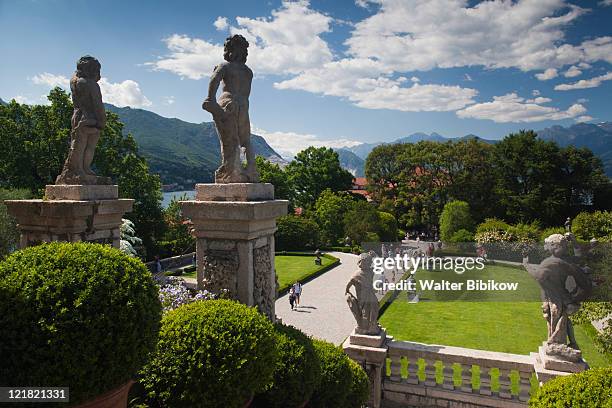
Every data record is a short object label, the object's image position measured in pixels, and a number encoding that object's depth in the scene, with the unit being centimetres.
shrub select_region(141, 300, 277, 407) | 356
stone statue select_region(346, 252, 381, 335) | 763
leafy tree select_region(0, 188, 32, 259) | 1648
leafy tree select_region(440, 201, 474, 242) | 3472
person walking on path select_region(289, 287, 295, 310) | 1844
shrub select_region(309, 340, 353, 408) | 516
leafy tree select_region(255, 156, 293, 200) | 4500
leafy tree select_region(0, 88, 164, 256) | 2291
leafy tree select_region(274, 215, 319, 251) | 3597
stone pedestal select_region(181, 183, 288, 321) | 486
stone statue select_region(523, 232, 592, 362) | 646
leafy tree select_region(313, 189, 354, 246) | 3850
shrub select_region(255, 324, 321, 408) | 451
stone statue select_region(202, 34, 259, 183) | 512
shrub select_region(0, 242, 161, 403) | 254
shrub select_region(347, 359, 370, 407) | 583
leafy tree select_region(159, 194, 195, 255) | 3098
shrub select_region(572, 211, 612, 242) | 2636
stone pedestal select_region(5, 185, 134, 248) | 574
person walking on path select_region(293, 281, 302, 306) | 1873
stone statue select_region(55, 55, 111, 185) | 614
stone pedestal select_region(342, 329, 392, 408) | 745
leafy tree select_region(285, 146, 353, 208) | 5031
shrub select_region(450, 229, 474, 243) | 3208
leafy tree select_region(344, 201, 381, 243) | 3488
